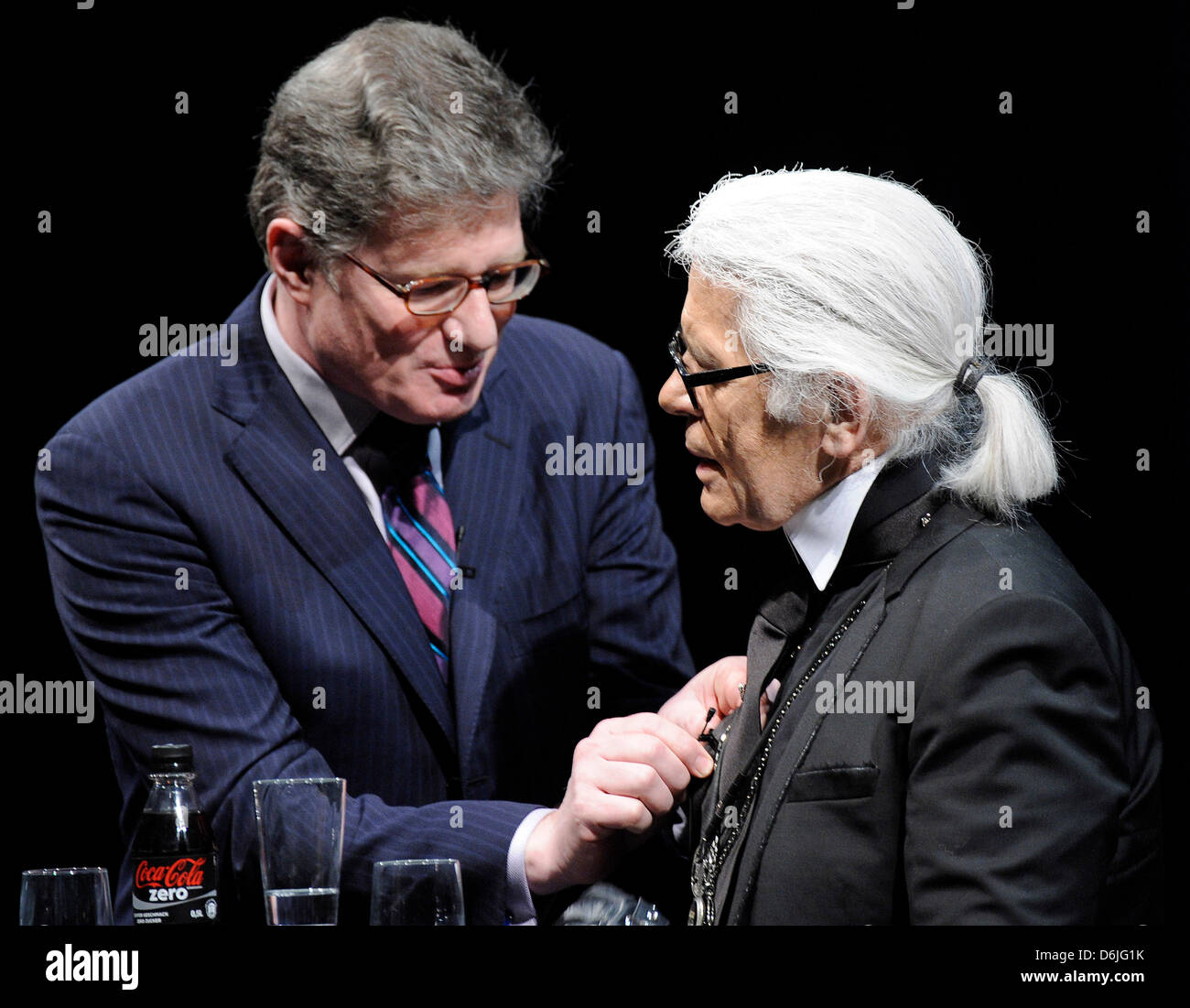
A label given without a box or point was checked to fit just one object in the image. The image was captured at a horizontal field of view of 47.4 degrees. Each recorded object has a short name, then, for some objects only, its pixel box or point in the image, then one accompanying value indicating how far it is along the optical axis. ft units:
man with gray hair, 8.56
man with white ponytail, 5.82
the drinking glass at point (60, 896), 6.72
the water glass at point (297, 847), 7.02
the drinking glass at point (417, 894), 6.59
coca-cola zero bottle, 6.86
